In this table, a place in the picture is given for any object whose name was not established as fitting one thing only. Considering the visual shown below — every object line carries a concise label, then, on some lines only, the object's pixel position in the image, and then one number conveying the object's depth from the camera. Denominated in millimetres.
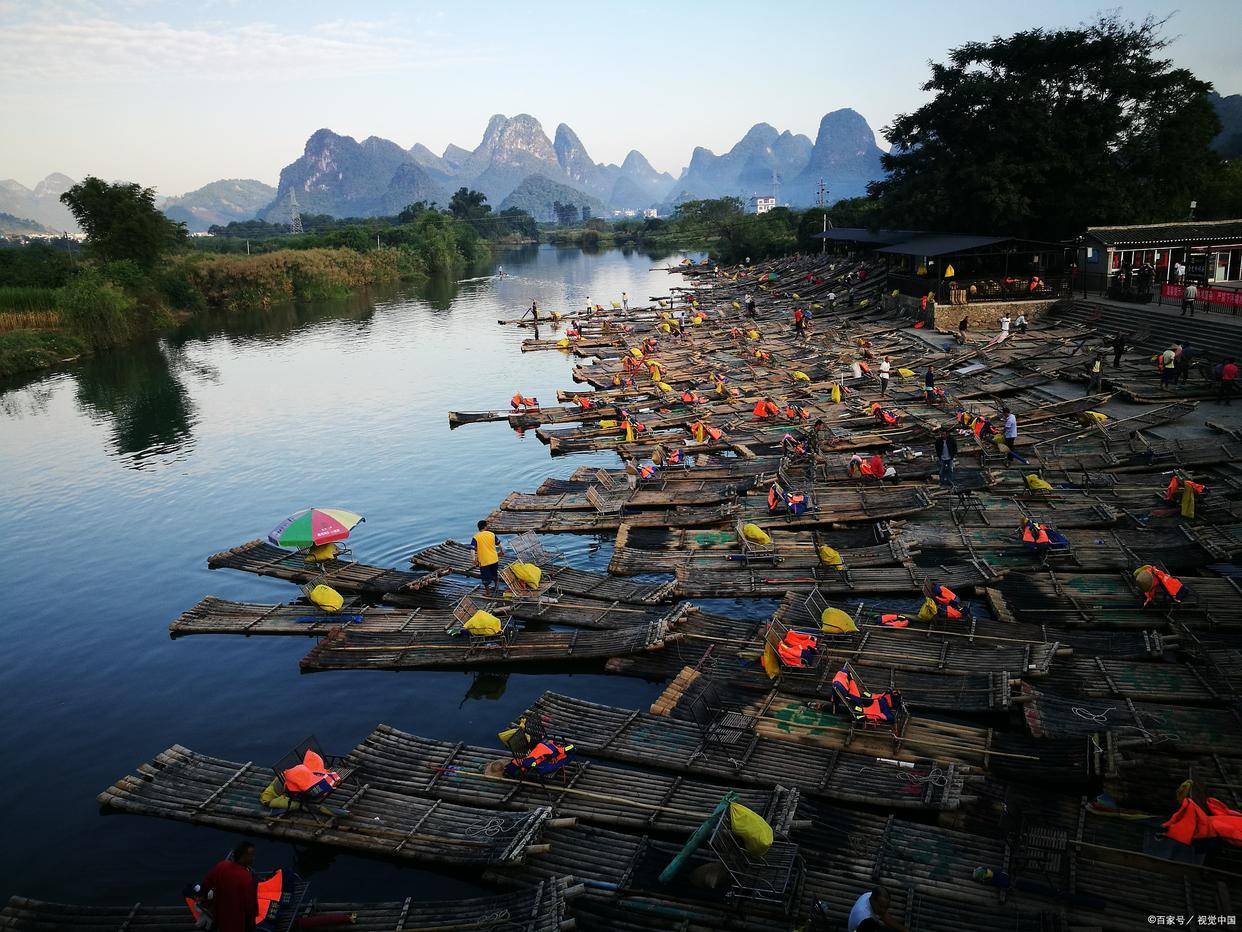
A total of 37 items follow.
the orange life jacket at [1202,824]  9070
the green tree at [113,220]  77438
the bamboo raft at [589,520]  21594
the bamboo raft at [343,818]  10820
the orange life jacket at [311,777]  11742
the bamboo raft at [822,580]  17094
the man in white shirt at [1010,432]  22562
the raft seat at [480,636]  16302
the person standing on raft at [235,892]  8680
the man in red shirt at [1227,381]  25641
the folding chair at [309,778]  11750
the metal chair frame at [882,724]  12320
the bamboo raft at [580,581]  17688
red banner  30578
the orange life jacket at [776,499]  20828
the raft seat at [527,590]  17844
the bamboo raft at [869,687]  13000
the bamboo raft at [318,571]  19516
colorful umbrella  19922
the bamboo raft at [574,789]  10977
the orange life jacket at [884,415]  27109
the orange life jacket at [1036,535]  17344
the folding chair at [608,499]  23031
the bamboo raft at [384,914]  9539
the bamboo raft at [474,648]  15742
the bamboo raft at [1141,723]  11312
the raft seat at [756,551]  18703
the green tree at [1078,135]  41406
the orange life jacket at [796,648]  13922
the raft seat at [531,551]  19844
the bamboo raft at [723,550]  18469
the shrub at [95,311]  61406
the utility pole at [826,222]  77481
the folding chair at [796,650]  13953
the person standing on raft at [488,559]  17391
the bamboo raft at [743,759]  11073
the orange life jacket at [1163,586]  14734
